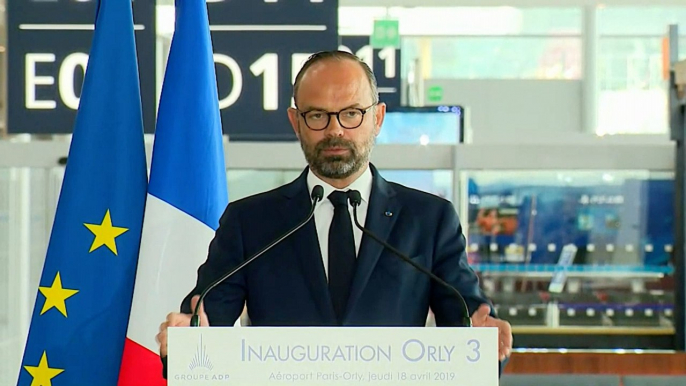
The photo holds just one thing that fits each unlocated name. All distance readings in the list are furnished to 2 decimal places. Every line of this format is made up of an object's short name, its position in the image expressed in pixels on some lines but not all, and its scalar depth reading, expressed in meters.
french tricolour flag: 6.34
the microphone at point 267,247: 5.50
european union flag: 6.38
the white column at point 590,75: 24.63
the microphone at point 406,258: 5.53
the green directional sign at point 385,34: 15.26
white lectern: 5.37
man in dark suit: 5.71
